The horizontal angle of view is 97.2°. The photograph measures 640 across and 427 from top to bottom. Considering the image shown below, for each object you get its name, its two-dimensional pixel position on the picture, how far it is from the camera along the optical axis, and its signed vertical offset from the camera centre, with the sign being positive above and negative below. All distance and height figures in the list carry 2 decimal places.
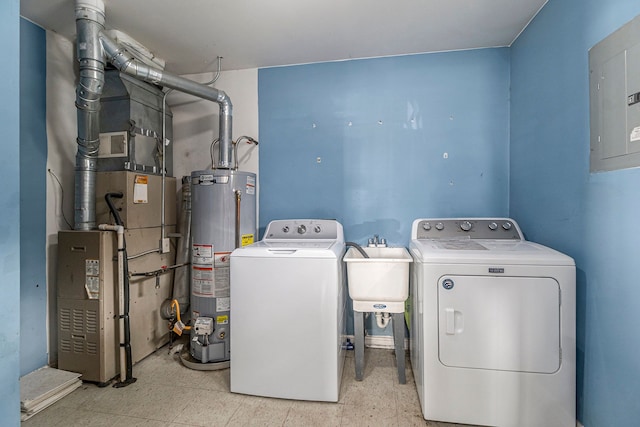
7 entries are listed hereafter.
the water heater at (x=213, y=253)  2.04 -0.30
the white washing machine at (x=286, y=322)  1.66 -0.67
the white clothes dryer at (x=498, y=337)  1.38 -0.64
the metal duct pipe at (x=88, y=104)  1.75 +0.72
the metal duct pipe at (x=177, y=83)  1.88 +0.97
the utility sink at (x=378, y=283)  1.79 -0.46
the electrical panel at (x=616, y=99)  1.11 +0.48
